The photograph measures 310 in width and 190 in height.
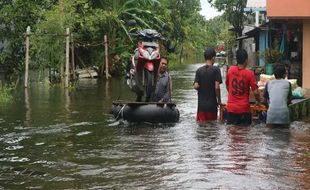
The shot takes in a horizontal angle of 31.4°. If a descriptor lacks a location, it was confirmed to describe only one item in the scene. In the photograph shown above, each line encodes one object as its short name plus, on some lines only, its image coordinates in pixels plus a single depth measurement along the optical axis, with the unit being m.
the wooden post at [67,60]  21.53
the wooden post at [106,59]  27.91
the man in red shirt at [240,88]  10.11
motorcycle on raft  11.88
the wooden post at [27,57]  20.89
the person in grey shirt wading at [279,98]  10.26
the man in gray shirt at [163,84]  12.11
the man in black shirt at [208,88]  10.68
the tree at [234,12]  53.09
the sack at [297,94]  13.25
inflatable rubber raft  11.48
